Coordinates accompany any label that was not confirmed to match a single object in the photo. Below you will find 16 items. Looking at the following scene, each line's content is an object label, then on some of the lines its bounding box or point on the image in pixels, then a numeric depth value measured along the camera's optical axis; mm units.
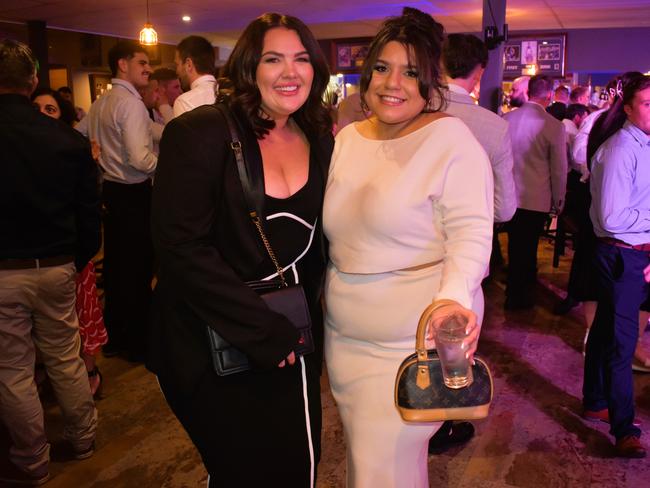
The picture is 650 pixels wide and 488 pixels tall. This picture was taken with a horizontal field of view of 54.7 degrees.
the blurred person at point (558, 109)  6934
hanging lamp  7840
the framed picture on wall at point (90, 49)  12523
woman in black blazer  1510
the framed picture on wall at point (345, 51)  9281
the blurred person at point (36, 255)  2445
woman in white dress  1629
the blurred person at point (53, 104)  3699
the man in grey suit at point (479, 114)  2955
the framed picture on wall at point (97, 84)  13516
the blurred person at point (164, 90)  5305
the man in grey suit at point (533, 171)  4570
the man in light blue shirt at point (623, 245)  2660
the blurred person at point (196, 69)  3582
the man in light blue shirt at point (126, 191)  3775
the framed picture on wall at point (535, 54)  8698
